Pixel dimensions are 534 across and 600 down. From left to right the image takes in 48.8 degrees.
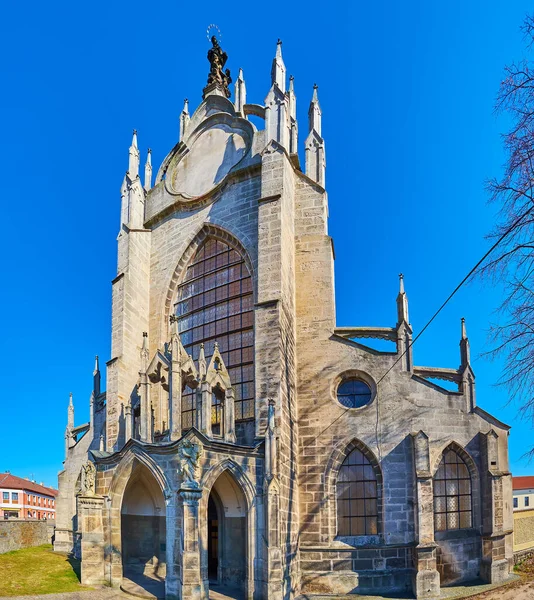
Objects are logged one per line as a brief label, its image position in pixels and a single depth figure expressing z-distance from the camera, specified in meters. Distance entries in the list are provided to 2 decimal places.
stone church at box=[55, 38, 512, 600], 15.39
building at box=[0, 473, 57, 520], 62.00
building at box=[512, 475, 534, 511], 54.00
